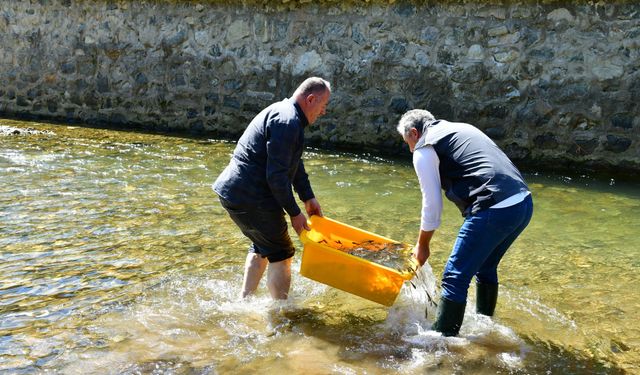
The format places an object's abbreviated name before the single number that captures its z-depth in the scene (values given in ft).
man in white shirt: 11.71
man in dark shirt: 12.46
